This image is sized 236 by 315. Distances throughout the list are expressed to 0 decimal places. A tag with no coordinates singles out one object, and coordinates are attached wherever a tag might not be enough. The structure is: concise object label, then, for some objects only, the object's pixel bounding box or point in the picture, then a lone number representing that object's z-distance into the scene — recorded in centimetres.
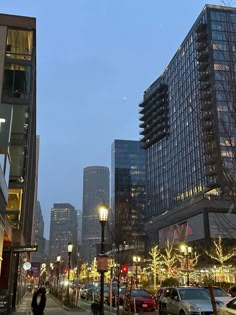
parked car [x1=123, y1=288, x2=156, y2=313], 1923
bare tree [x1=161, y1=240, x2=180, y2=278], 4208
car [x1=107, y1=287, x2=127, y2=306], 2314
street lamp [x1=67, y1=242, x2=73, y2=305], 2522
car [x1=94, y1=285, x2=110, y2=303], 2608
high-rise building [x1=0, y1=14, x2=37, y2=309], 2499
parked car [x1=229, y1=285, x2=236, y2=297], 1776
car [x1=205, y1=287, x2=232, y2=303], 1311
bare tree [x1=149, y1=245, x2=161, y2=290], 4370
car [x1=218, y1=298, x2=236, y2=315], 815
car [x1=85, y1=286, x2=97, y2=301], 2914
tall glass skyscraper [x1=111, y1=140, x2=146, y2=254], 3411
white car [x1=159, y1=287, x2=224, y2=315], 1157
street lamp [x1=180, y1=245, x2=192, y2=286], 2960
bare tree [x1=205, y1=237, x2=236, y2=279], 3631
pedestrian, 1192
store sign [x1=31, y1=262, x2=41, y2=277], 4439
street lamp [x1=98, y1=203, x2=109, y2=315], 1248
